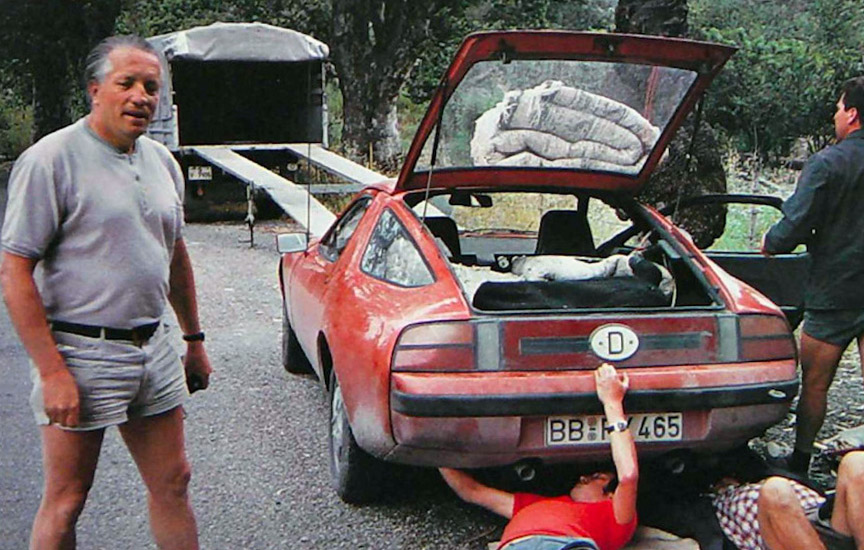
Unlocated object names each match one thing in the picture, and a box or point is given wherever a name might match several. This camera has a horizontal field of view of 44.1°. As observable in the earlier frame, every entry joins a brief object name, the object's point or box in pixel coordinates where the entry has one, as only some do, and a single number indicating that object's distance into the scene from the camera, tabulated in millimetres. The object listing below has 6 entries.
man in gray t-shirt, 3033
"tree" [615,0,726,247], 8008
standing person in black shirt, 4848
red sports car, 4109
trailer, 14541
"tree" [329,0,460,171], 19047
